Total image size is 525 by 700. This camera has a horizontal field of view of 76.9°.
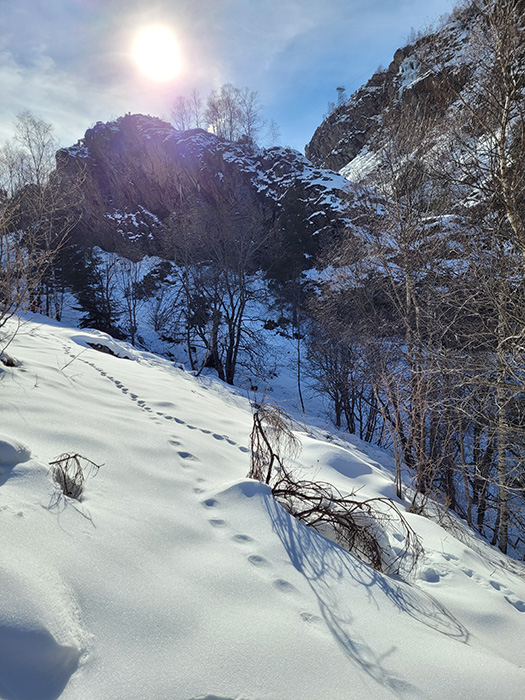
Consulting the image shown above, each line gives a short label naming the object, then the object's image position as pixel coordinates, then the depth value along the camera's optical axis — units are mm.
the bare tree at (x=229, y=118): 35594
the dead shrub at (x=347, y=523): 2629
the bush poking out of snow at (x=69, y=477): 2047
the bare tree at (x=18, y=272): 3781
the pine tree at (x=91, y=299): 19234
